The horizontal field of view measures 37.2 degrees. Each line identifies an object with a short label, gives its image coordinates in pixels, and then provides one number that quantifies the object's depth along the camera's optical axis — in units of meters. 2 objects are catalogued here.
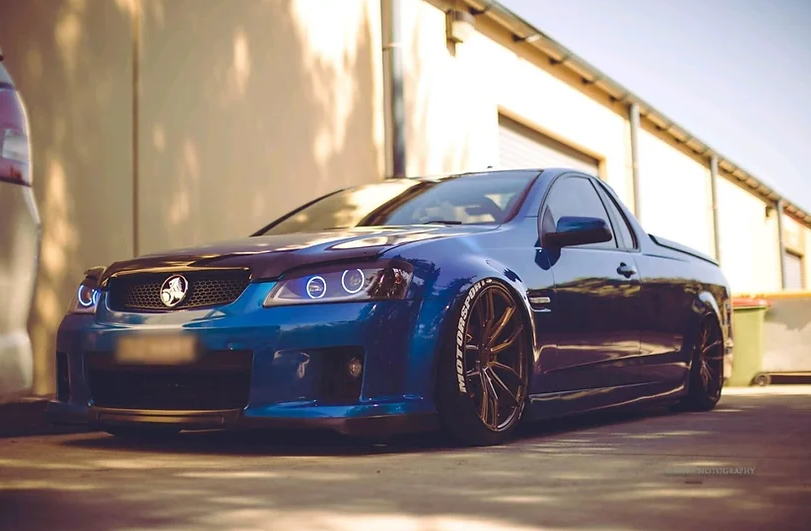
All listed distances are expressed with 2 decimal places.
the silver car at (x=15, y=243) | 3.65
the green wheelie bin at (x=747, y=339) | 12.40
